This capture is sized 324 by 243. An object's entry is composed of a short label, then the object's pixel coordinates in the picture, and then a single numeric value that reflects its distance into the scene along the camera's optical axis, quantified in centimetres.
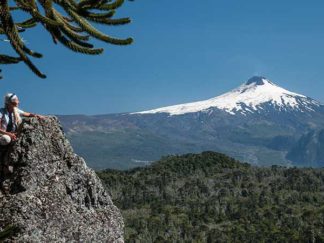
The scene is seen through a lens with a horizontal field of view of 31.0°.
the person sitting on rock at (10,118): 1363
